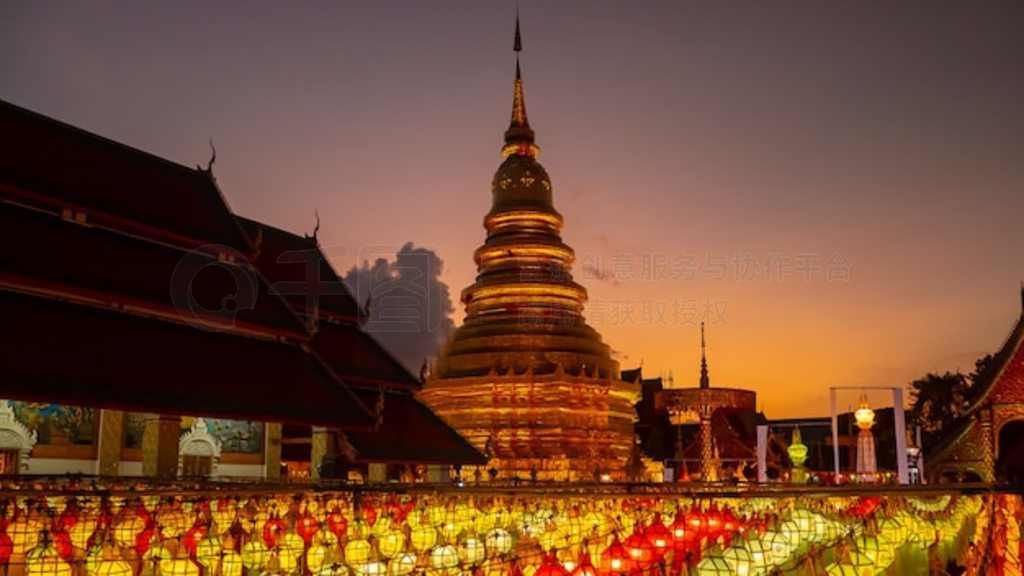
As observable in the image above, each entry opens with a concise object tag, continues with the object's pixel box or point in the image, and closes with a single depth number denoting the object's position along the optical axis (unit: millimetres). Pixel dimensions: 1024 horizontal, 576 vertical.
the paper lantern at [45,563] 10081
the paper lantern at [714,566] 9711
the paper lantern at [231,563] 11578
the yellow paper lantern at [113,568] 10078
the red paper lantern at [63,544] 11156
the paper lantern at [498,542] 13143
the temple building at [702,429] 44375
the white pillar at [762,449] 30688
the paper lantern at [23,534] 11641
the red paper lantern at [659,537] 11953
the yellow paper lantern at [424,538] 13134
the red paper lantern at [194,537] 11602
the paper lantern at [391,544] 12586
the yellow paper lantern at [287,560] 11703
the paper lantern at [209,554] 11297
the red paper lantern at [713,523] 14549
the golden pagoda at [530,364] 37875
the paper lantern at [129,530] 12332
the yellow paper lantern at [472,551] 12781
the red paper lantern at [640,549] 11516
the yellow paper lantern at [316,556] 11718
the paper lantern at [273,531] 12625
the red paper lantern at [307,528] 12953
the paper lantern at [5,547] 11023
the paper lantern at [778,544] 11386
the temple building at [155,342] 16844
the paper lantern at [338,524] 13133
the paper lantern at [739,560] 9875
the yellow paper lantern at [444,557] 11953
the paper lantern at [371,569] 11064
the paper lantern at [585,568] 10016
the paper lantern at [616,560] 10805
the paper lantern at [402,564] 11508
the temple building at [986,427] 25891
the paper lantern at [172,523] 13192
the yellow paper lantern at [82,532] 12094
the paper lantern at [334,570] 9935
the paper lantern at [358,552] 11625
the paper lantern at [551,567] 9812
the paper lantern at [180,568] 10664
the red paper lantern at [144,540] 11745
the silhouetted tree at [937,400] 44506
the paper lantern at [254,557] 12133
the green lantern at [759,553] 10812
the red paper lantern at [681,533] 13120
